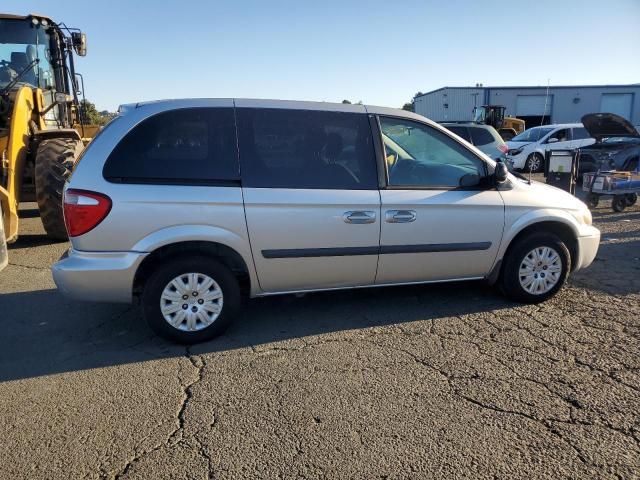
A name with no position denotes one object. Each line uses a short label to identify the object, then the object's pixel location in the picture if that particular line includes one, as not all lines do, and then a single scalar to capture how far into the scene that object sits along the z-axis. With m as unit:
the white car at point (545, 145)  16.97
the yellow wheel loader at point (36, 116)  6.56
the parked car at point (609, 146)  9.97
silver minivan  3.65
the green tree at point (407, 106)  64.73
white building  37.81
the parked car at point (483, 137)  10.91
